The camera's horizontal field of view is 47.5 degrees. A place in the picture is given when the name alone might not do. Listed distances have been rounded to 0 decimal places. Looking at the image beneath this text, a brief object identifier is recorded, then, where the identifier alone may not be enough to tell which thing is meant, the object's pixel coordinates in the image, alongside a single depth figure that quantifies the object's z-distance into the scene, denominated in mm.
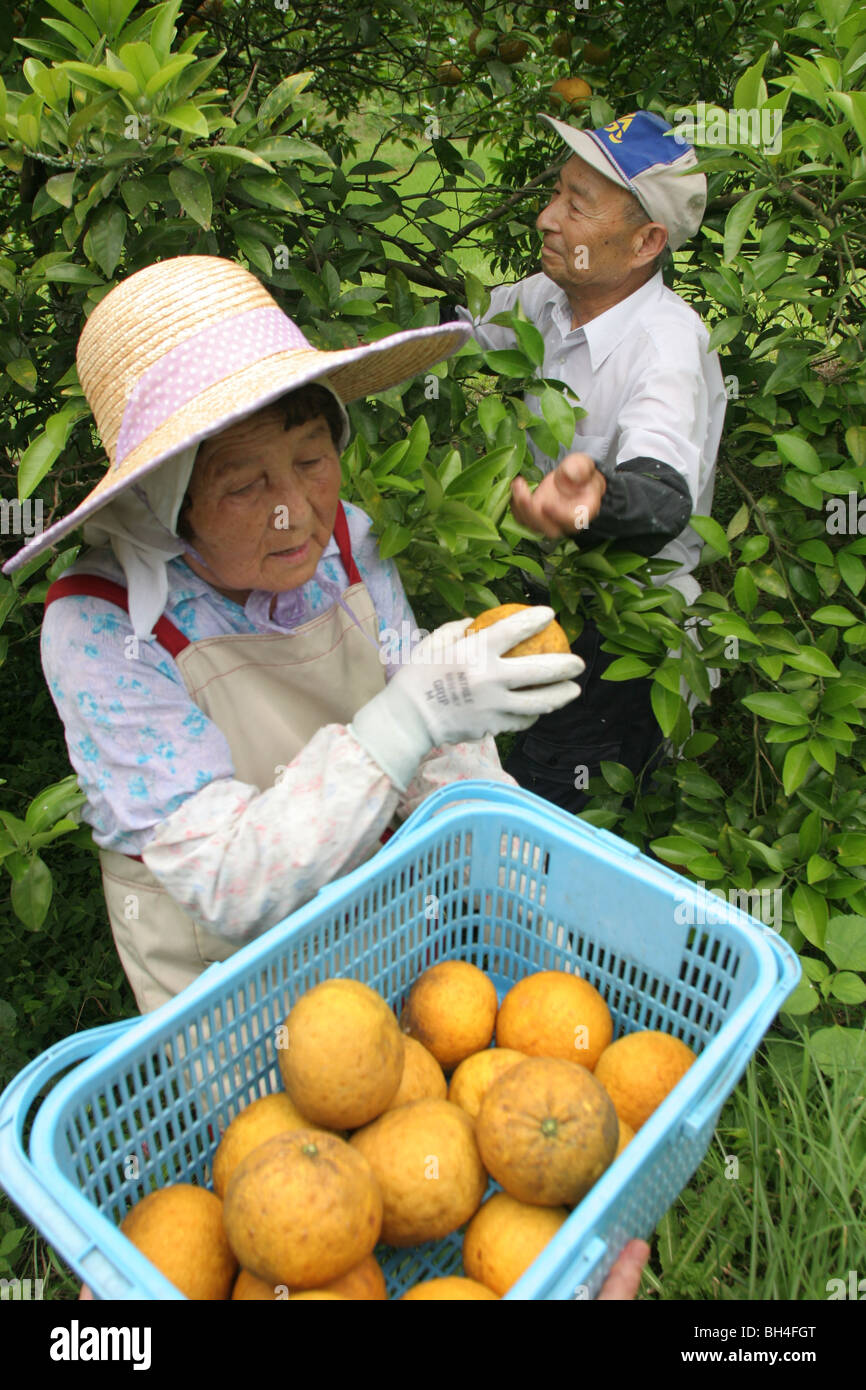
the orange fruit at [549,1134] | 1066
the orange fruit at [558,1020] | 1302
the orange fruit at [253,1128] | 1141
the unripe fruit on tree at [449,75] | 3141
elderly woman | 1266
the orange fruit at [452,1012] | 1352
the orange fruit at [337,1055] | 1126
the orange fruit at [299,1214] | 969
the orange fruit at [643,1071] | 1221
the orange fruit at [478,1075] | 1285
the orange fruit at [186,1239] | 1037
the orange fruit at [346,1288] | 1018
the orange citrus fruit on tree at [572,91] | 2848
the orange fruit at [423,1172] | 1129
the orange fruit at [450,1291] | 1016
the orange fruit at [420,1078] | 1272
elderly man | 2020
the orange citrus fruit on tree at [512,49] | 2723
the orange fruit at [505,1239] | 1068
